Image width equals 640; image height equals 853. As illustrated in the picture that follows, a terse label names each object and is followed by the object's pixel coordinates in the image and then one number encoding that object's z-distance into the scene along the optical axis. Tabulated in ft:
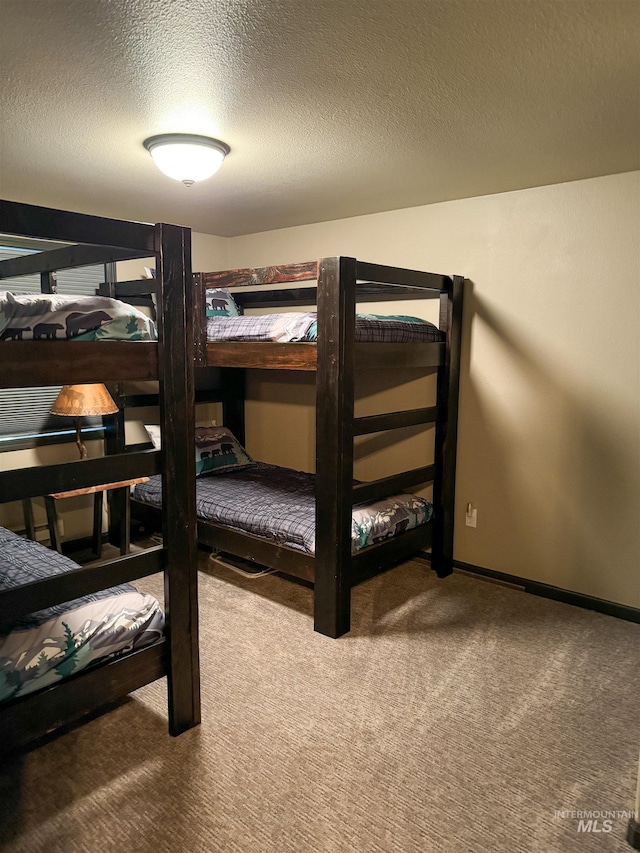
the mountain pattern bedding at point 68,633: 5.32
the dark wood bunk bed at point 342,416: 8.47
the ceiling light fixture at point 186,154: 7.37
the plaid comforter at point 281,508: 9.48
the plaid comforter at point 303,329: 9.17
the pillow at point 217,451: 12.74
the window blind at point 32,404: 11.21
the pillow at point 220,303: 12.64
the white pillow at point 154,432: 12.10
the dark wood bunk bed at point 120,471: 5.03
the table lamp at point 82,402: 10.68
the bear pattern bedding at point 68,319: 4.89
